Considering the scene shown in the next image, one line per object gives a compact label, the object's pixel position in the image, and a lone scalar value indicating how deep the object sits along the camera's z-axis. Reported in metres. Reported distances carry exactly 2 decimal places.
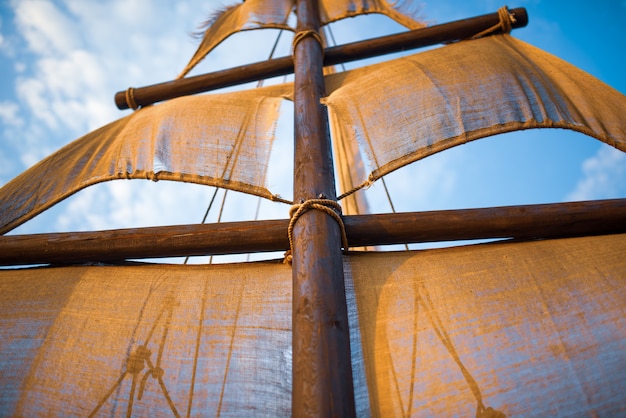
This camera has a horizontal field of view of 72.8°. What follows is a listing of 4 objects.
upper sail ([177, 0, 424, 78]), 3.92
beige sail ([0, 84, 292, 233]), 2.29
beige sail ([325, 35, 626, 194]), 2.18
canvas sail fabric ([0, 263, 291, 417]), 1.54
